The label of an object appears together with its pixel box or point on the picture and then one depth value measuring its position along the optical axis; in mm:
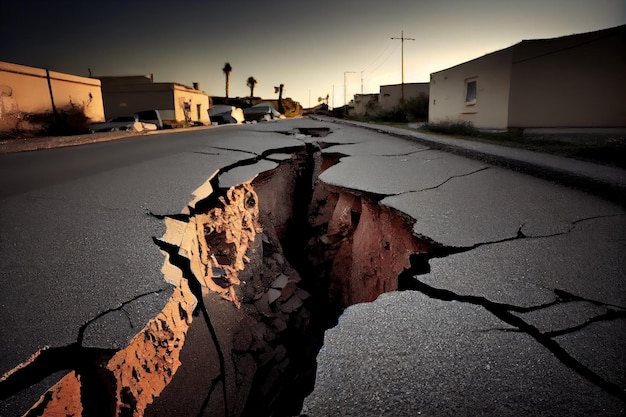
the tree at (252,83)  54156
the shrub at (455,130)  9586
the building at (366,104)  33100
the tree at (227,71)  47156
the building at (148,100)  19266
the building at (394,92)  29922
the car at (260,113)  23781
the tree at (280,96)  45128
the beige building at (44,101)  6660
